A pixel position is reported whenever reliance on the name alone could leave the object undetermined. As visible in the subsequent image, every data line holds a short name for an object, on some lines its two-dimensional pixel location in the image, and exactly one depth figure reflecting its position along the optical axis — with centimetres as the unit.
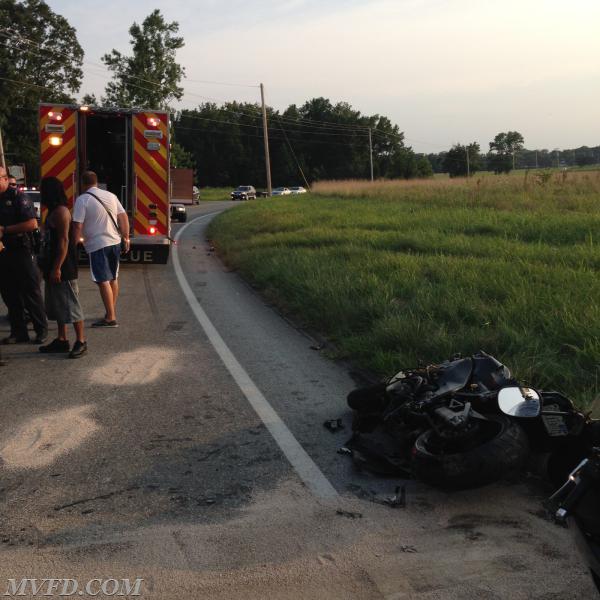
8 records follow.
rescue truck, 1260
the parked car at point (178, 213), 2795
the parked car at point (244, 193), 6159
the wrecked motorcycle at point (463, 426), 364
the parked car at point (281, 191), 6331
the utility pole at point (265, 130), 5159
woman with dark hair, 695
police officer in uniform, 727
